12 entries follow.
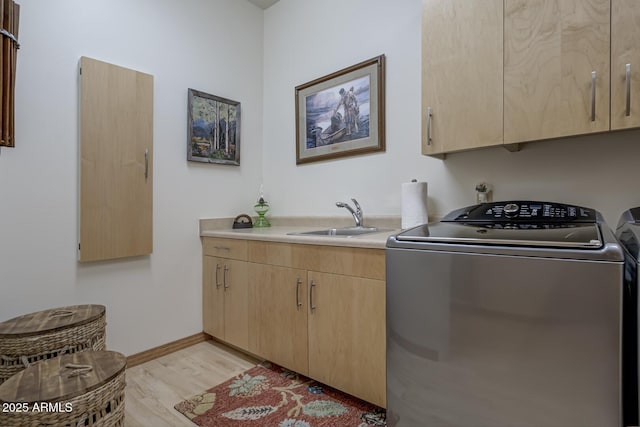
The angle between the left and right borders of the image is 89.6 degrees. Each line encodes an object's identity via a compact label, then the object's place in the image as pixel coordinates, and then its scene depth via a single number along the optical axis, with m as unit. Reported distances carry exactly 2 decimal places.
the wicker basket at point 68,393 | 0.97
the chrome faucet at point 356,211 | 2.21
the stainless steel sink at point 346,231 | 2.13
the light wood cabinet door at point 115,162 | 1.93
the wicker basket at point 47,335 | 1.38
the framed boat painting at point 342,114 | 2.19
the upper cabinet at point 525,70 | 1.17
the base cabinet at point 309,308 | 1.55
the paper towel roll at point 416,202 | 1.80
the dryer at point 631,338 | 0.87
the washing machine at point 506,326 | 0.87
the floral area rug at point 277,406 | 1.56
